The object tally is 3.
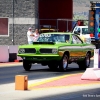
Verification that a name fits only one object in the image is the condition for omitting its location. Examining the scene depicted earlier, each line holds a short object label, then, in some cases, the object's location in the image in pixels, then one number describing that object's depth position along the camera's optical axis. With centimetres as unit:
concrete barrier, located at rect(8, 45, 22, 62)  3131
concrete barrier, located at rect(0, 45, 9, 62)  3091
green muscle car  2277
